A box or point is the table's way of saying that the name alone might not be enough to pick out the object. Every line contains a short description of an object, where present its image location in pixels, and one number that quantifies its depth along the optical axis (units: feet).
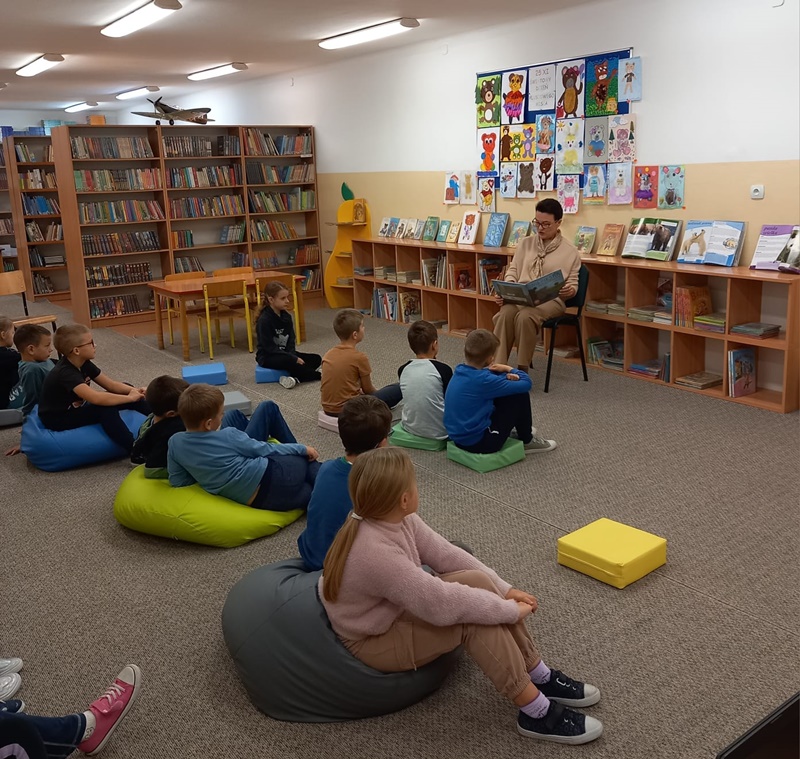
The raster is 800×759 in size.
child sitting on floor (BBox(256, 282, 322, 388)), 20.15
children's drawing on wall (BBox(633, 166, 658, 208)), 19.84
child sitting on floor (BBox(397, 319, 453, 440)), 14.62
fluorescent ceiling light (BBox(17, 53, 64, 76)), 28.27
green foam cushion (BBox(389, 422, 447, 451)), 14.83
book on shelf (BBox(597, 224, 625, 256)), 20.61
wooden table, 22.92
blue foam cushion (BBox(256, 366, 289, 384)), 20.36
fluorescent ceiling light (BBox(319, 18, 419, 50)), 22.86
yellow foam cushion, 9.86
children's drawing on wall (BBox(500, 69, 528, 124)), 22.86
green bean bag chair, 11.20
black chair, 18.93
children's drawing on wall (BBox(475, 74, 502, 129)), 23.80
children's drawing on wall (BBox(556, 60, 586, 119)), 21.16
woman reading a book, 18.63
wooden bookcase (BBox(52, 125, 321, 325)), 28.32
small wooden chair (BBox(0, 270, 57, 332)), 25.30
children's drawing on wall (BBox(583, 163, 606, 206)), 21.12
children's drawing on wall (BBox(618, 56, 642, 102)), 19.67
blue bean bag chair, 14.49
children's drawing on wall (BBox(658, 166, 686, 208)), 19.22
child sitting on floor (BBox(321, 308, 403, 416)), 15.94
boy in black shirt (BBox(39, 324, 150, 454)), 14.17
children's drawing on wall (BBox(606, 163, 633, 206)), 20.48
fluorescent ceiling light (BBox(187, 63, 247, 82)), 31.71
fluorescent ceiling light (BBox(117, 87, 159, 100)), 40.41
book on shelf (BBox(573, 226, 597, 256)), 21.38
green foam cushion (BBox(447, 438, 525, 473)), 13.82
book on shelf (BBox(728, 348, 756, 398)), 17.54
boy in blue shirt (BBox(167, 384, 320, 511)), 10.98
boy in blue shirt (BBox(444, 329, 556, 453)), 13.50
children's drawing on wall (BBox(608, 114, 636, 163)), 20.17
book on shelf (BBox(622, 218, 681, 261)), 19.33
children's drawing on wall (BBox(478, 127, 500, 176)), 24.20
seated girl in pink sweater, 6.95
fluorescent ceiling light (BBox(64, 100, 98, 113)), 47.21
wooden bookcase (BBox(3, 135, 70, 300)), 34.30
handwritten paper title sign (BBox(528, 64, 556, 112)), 21.95
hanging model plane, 27.32
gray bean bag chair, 7.46
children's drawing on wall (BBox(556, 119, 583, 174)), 21.54
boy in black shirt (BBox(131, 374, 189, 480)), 12.14
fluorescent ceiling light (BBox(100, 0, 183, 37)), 19.20
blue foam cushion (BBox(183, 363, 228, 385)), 19.98
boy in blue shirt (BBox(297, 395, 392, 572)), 8.76
